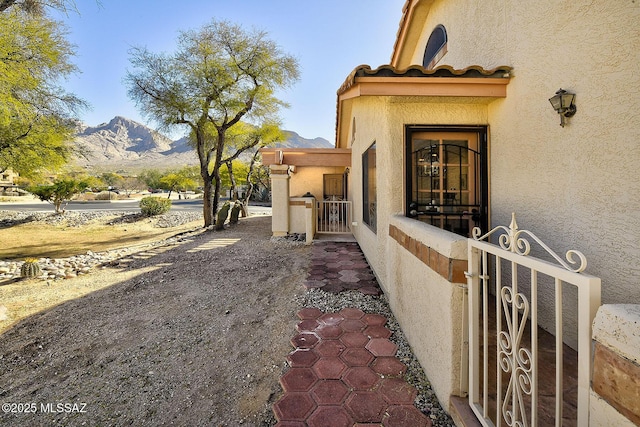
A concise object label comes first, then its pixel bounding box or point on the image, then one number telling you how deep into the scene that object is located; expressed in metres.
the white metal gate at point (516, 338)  1.36
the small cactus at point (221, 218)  14.30
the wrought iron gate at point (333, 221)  11.19
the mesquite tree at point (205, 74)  14.53
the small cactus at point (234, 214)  16.26
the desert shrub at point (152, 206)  22.25
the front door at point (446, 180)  4.57
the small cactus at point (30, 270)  7.45
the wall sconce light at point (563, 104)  2.87
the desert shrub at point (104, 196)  42.81
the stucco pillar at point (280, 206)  11.62
